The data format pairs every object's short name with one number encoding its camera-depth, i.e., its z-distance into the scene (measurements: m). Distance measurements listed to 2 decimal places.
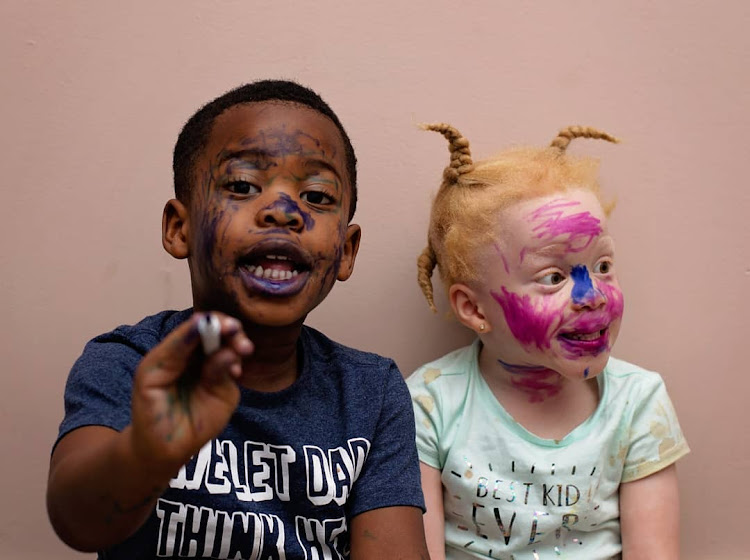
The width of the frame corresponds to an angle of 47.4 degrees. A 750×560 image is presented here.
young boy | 1.12
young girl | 1.32
